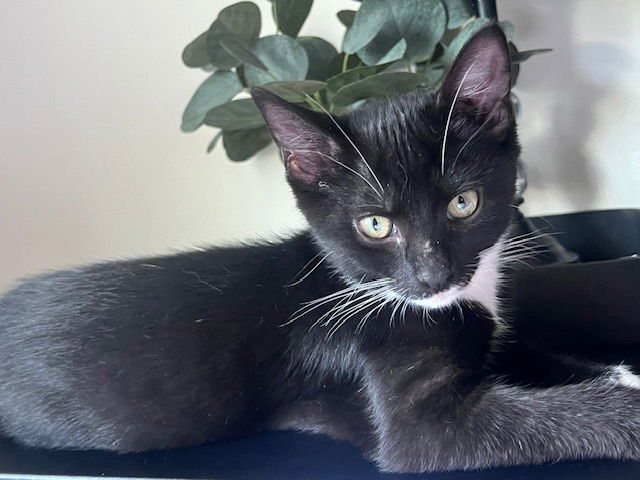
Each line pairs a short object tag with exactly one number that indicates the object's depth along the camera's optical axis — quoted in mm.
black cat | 266
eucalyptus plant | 351
